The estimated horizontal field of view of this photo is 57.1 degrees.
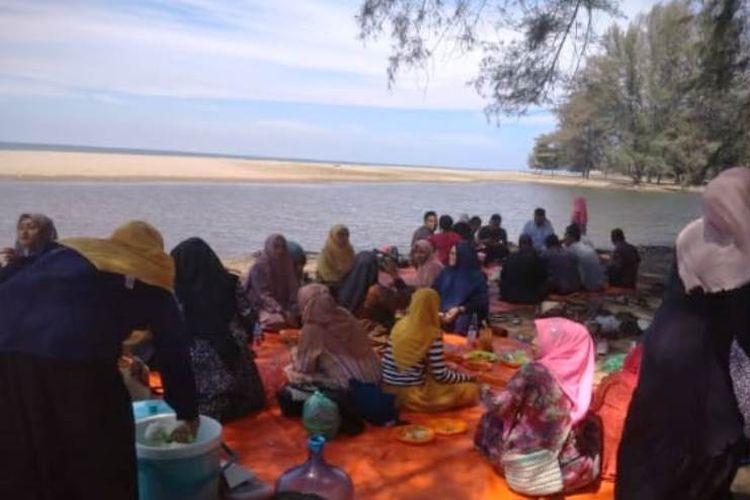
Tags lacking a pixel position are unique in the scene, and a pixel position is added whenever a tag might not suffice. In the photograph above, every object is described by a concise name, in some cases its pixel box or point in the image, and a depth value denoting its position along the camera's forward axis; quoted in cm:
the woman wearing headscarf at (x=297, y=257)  645
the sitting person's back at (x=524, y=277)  766
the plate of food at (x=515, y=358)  507
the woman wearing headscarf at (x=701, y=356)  218
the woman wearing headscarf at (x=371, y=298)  585
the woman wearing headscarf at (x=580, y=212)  1176
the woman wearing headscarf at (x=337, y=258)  699
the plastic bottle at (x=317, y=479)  265
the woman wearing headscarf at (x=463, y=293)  613
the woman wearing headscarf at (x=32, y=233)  494
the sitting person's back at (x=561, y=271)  825
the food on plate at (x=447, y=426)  381
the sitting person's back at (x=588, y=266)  843
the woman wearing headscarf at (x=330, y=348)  411
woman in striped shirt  412
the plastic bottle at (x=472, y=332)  563
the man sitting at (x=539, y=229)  1011
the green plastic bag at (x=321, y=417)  363
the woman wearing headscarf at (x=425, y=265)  684
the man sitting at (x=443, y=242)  854
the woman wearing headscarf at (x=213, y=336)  387
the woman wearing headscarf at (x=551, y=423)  310
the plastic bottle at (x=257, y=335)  536
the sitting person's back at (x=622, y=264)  880
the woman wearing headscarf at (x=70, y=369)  186
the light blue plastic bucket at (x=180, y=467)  242
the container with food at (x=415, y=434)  366
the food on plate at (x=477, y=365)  497
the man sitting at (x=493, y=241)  1052
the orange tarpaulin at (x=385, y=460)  318
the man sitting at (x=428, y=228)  919
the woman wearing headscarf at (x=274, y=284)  602
